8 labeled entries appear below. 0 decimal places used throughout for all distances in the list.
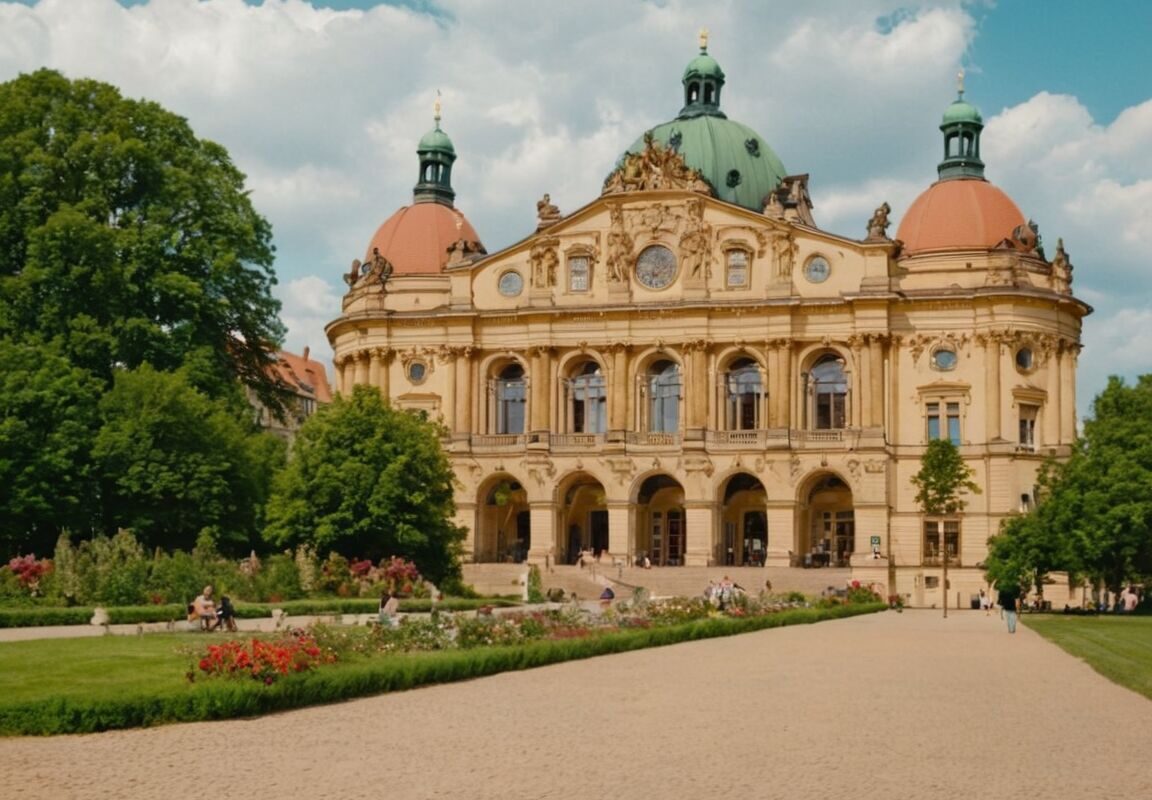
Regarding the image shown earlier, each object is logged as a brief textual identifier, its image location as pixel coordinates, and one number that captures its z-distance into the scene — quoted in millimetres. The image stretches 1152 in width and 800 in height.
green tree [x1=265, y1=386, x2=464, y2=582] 60094
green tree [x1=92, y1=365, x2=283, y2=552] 53656
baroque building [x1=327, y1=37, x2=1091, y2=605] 77125
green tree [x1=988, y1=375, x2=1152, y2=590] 58438
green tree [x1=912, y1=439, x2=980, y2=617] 67938
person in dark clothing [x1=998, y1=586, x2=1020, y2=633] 46406
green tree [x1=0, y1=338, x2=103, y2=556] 51222
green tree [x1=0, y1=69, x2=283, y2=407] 54969
